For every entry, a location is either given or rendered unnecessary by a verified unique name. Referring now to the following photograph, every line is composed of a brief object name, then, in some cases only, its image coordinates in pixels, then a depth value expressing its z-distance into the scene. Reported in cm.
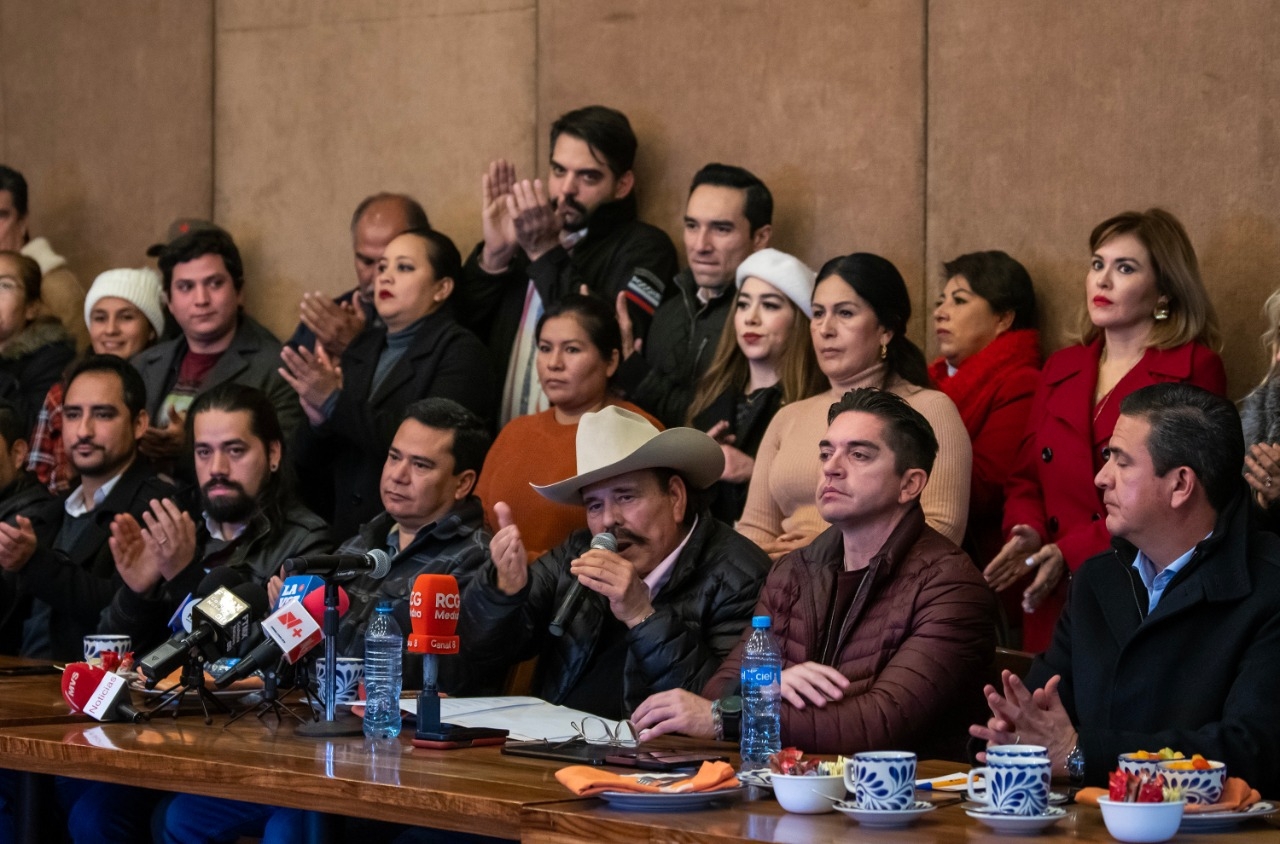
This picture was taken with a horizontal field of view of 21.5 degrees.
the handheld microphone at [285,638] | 642
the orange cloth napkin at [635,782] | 484
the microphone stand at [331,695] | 624
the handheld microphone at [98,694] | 658
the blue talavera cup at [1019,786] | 450
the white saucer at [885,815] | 454
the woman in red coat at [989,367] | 882
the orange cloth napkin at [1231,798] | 457
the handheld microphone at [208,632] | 650
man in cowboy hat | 737
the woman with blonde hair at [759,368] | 895
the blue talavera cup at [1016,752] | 457
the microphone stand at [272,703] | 656
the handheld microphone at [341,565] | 611
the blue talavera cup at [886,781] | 457
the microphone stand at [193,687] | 665
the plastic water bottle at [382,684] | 622
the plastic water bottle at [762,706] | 580
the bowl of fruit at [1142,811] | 427
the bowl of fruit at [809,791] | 472
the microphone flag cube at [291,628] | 642
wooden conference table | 453
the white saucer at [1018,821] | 444
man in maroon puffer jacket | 602
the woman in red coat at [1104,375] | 811
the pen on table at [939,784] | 509
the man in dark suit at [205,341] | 1124
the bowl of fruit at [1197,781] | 460
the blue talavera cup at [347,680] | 670
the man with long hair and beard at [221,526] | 892
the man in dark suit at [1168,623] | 524
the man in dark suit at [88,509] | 959
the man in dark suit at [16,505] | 1032
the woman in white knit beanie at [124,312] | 1205
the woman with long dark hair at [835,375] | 825
